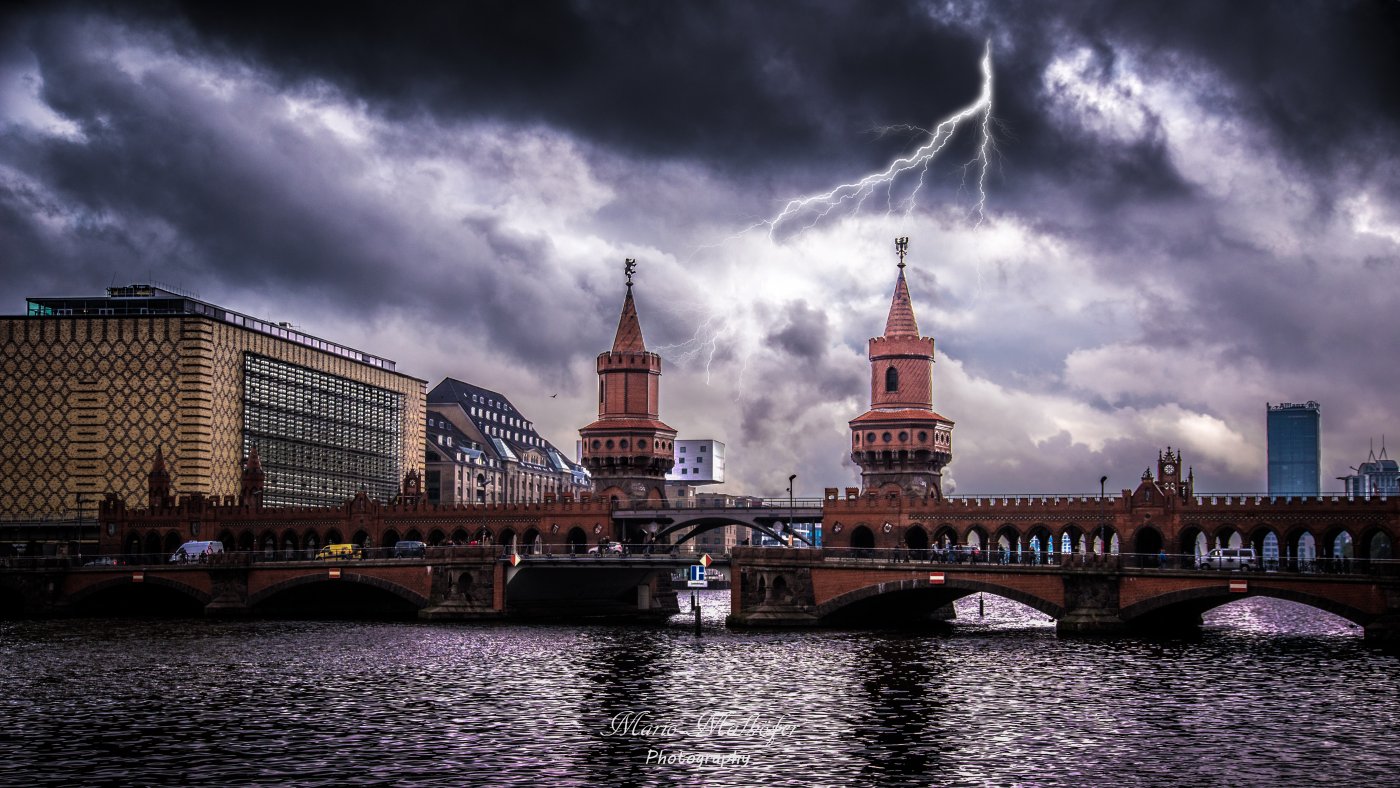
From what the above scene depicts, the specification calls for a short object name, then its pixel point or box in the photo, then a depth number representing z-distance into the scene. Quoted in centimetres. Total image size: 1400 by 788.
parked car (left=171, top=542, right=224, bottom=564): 13612
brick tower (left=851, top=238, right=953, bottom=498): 14700
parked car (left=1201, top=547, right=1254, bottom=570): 9941
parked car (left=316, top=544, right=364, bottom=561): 13177
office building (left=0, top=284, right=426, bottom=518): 16662
